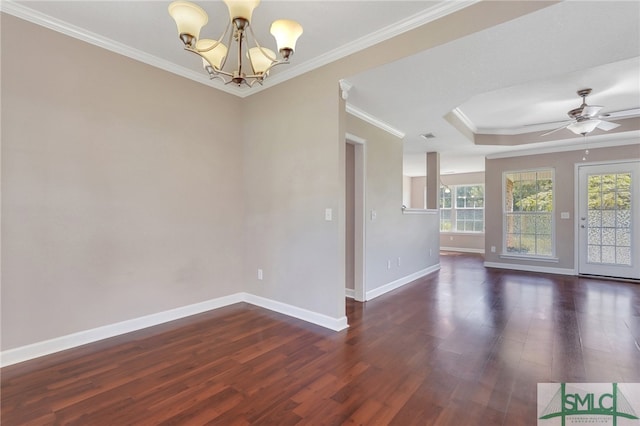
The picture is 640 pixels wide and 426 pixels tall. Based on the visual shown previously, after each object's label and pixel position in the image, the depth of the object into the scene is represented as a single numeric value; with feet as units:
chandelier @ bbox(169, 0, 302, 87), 5.55
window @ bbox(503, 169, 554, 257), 19.49
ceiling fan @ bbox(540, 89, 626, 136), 12.12
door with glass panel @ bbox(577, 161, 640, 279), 16.88
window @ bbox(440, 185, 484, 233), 29.71
